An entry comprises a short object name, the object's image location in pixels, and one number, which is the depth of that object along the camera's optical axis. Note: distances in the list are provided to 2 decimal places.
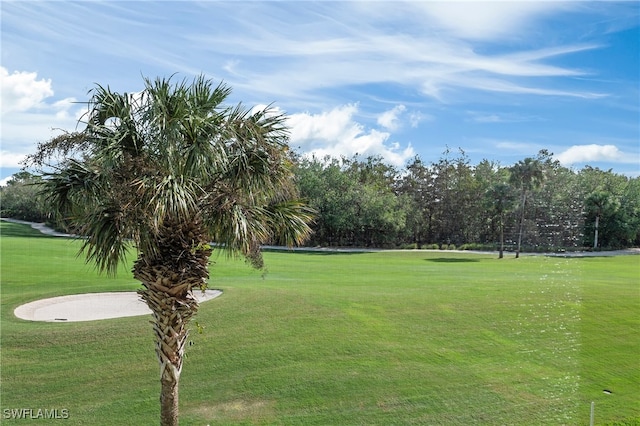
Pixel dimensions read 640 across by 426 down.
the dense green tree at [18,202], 67.58
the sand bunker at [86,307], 16.56
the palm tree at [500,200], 41.16
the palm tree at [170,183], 7.94
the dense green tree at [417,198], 59.88
